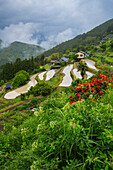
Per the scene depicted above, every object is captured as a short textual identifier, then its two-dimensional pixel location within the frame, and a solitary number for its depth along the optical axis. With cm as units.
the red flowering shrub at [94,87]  416
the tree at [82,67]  1963
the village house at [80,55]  4749
